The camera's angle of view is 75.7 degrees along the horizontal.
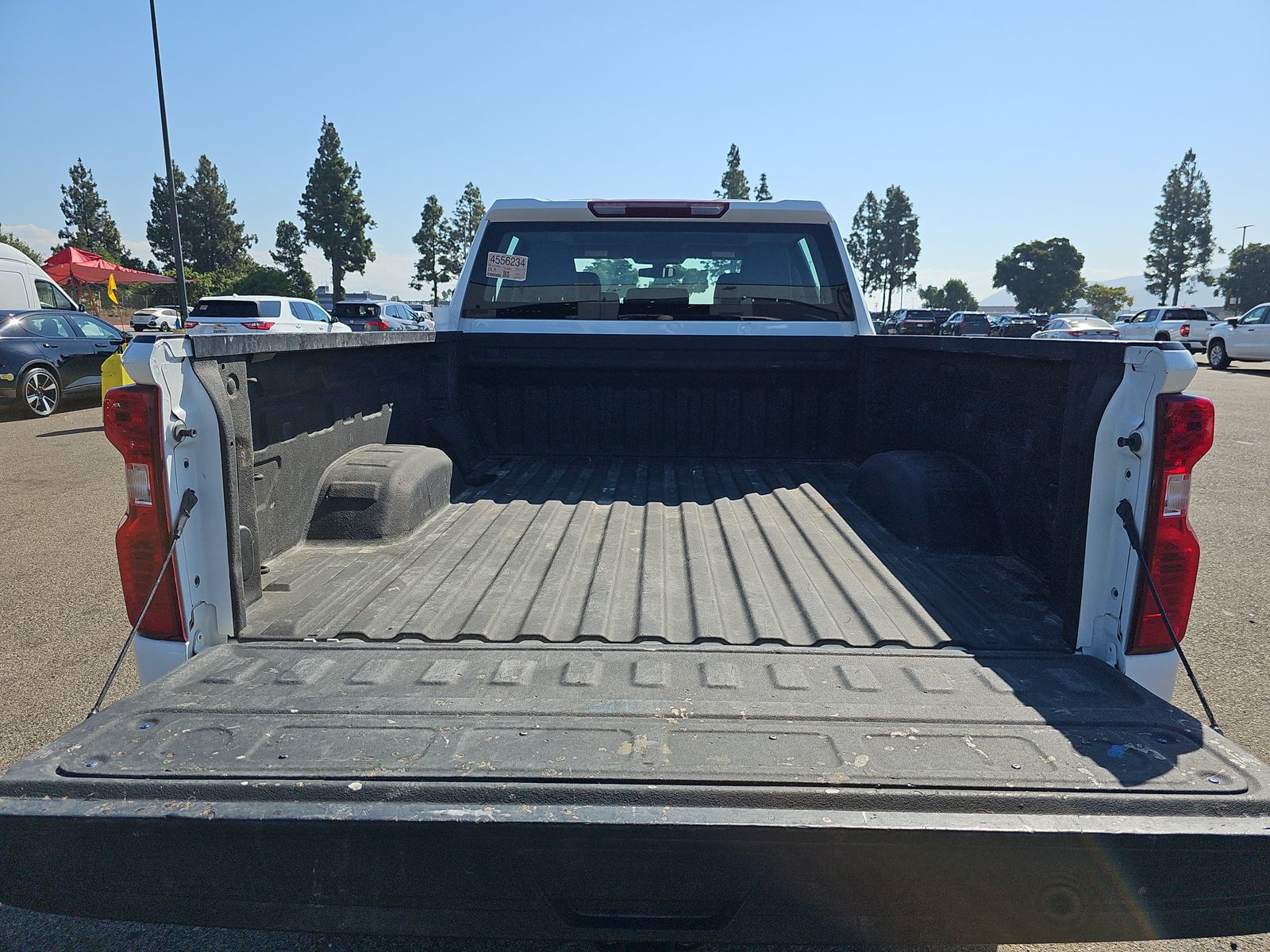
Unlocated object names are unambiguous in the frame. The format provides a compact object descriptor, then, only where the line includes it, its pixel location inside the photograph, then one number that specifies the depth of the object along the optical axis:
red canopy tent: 29.53
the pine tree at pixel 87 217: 72.94
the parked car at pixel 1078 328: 27.75
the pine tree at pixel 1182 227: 76.06
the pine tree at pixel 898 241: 88.25
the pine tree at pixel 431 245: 68.38
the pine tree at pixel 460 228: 69.19
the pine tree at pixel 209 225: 64.44
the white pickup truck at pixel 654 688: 1.45
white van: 14.58
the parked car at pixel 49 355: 12.93
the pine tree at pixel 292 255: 62.72
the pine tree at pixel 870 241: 88.62
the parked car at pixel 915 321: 35.84
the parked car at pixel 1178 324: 30.98
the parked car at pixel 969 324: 38.59
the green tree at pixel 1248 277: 76.62
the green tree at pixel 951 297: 103.25
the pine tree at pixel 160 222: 65.44
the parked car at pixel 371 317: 27.69
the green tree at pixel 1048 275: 97.38
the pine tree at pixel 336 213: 58.69
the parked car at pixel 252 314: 18.22
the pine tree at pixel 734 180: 68.62
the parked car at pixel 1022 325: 35.47
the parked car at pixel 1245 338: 24.09
